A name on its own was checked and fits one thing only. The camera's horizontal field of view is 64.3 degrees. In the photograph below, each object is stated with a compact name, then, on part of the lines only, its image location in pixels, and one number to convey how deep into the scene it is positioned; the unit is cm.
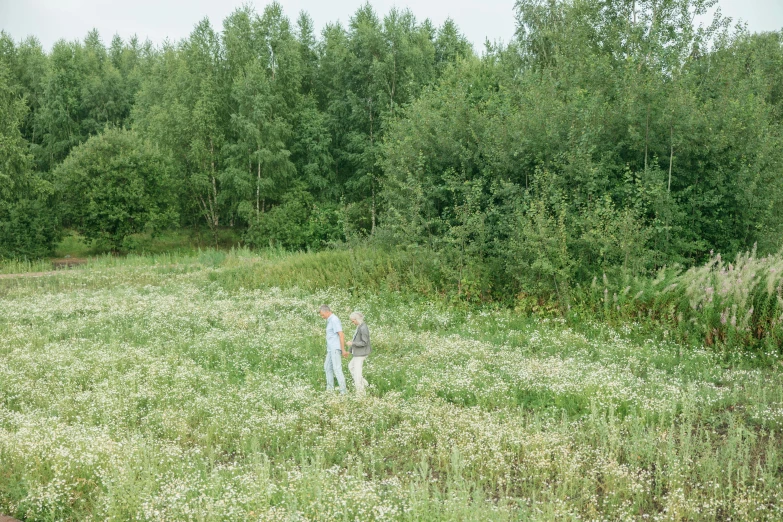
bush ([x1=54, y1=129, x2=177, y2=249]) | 3844
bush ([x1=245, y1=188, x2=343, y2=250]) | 3969
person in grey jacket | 1053
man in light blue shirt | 1054
